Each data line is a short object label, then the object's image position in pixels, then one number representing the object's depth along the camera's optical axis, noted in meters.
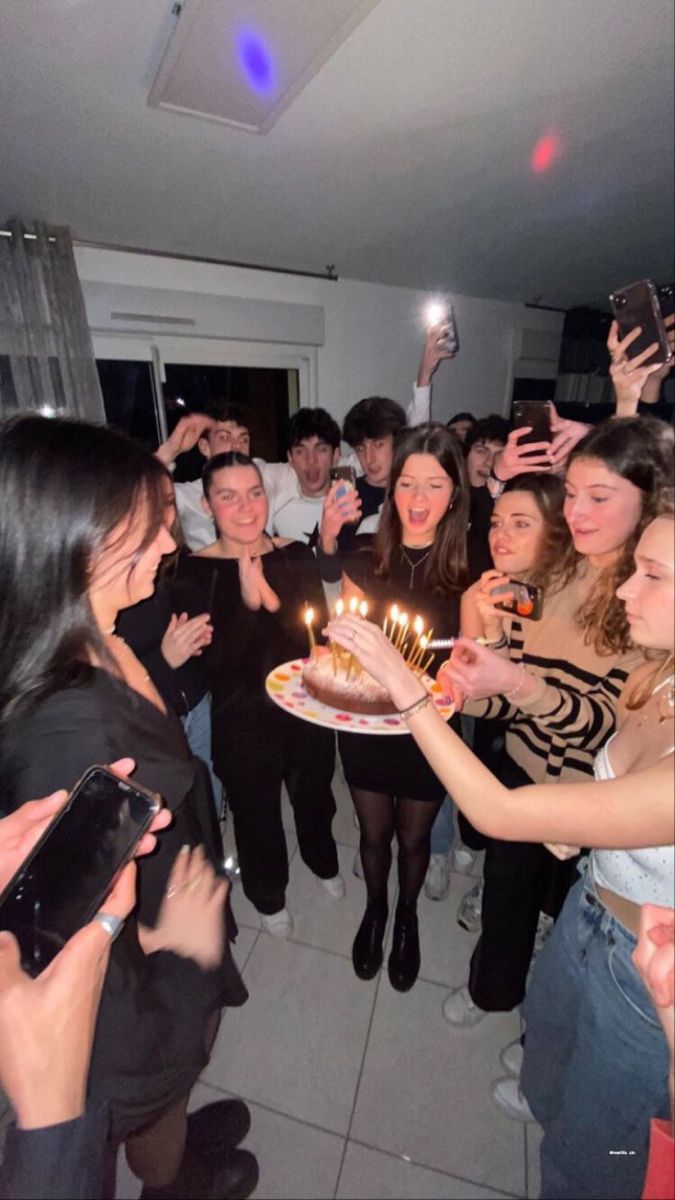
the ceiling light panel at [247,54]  1.48
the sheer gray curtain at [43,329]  3.50
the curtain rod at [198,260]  3.86
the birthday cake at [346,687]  1.61
